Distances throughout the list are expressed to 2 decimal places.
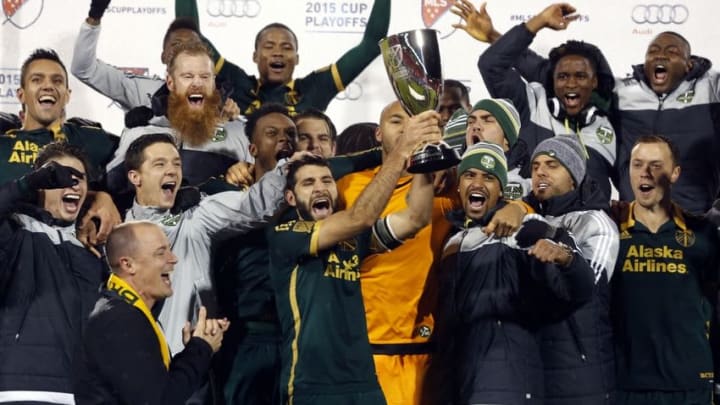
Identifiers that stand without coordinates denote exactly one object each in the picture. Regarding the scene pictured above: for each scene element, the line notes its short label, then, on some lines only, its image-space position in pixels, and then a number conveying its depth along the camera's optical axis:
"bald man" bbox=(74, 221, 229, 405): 8.52
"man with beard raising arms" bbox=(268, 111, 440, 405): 10.02
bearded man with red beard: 12.18
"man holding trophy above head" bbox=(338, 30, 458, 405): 10.83
